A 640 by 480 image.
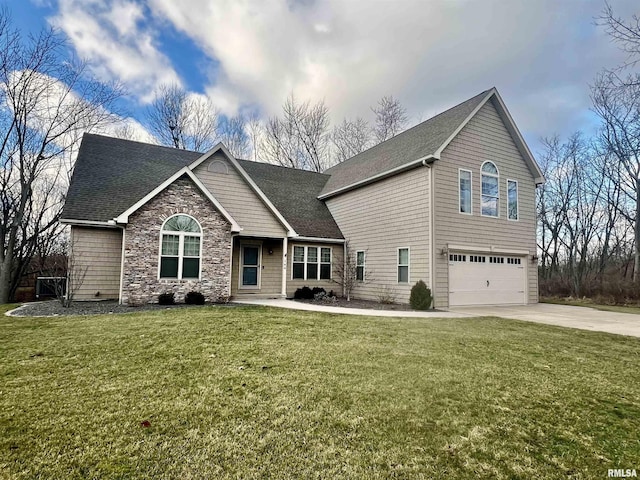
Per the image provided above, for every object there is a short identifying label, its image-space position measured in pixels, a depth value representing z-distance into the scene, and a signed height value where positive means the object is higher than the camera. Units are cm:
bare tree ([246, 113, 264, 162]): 3091 +1193
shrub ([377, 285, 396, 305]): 1373 -97
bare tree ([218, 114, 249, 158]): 2986 +1157
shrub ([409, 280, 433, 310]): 1181 -86
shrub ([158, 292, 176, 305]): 1111 -104
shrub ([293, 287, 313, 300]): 1490 -106
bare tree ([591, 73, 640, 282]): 1988 +790
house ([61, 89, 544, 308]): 1178 +178
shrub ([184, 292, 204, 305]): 1145 -105
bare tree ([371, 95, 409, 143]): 2881 +1284
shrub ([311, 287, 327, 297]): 1510 -94
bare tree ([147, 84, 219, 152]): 2750 +1188
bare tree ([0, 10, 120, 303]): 1443 +670
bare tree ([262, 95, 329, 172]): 2995 +1161
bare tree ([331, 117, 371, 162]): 2983 +1154
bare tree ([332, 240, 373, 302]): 1572 -12
